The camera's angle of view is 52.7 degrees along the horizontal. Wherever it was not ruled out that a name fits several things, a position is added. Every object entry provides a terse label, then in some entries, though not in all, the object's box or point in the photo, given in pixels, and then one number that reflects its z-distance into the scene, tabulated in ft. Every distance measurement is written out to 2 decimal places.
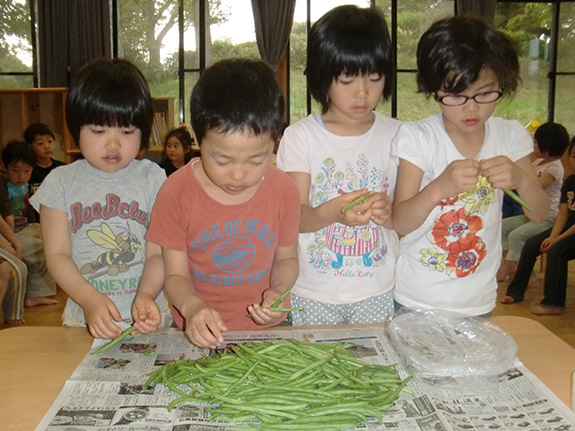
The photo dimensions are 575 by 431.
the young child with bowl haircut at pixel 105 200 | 4.82
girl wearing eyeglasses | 4.77
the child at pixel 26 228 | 14.94
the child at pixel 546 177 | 16.17
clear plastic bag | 4.06
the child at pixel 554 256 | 14.25
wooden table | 3.75
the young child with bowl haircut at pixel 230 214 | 4.33
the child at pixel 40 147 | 16.47
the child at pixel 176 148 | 18.54
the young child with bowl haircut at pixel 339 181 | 5.17
